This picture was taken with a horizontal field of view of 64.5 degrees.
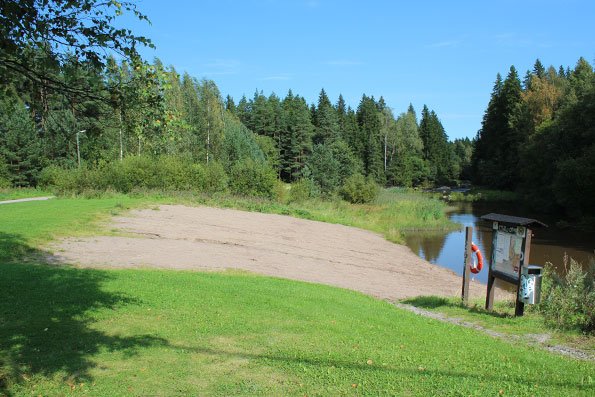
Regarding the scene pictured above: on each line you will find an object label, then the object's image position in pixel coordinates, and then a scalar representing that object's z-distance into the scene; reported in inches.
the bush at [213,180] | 1777.8
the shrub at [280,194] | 1911.9
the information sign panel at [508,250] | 374.8
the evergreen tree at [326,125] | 3748.0
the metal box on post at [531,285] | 350.3
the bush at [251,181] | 1870.1
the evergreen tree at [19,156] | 2004.2
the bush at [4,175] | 2053.0
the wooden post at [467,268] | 455.8
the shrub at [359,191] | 2341.3
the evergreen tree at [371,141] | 3924.7
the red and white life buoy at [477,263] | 533.5
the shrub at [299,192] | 1940.5
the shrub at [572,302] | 315.6
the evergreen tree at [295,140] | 3614.7
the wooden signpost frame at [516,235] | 365.7
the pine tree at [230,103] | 4612.7
